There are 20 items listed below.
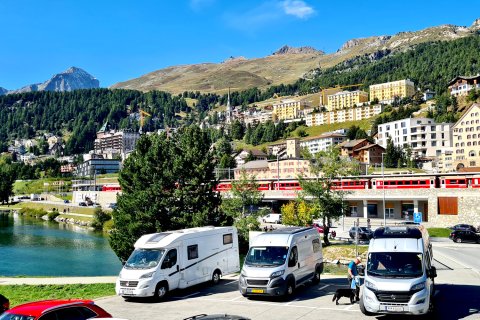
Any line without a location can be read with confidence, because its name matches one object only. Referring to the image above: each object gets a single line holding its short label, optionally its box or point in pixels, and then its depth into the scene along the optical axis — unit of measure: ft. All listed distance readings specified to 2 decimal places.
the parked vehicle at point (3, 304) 53.65
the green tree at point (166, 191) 132.87
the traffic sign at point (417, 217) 121.51
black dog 58.29
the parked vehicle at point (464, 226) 177.97
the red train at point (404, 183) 211.61
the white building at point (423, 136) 519.60
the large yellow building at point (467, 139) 427.33
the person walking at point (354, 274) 59.72
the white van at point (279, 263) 60.85
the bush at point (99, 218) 309.42
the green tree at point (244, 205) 148.77
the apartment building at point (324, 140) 632.38
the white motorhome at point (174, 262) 62.90
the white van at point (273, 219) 250.86
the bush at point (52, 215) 381.97
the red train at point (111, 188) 435.94
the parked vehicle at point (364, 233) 154.01
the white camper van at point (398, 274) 48.16
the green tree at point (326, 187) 147.02
